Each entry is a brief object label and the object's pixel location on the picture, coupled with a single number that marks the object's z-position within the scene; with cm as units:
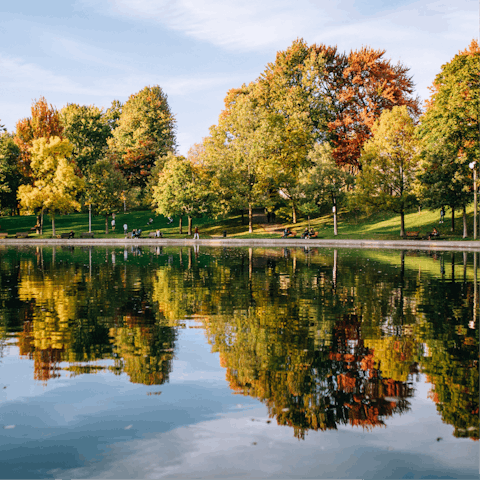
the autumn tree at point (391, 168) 5341
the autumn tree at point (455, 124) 4672
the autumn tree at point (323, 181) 5853
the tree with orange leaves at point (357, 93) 6719
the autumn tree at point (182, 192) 6384
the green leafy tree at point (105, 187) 6925
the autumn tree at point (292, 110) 6581
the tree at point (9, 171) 7544
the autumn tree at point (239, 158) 6309
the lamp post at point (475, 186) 4241
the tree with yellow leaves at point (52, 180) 6619
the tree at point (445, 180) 4772
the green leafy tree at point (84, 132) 8831
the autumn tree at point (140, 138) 8806
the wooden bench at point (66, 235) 6475
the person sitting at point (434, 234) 4922
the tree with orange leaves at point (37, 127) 7962
